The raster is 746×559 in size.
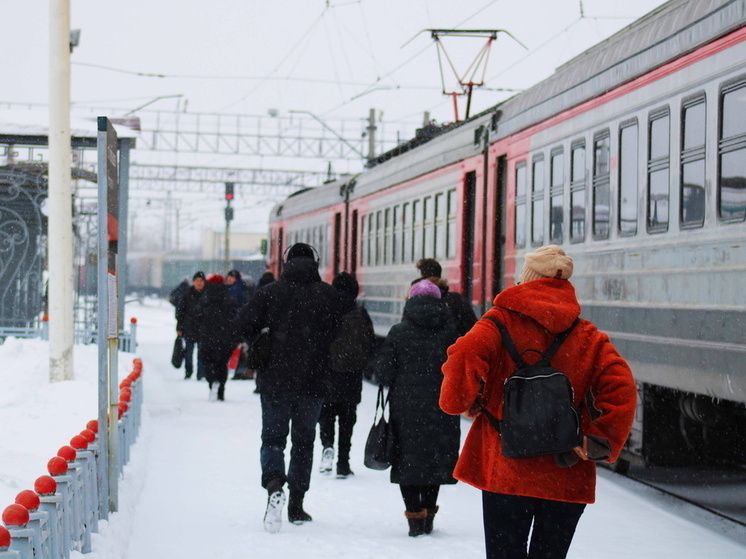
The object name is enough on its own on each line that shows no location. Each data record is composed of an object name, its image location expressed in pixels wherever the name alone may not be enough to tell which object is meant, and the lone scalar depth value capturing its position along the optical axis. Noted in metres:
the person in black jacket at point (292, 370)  15.18
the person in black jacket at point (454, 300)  18.00
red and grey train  15.57
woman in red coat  8.59
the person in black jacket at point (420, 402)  14.67
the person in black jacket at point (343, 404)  19.12
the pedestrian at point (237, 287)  38.19
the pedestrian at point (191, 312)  35.25
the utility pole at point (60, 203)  26.39
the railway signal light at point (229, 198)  60.71
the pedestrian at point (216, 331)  30.56
